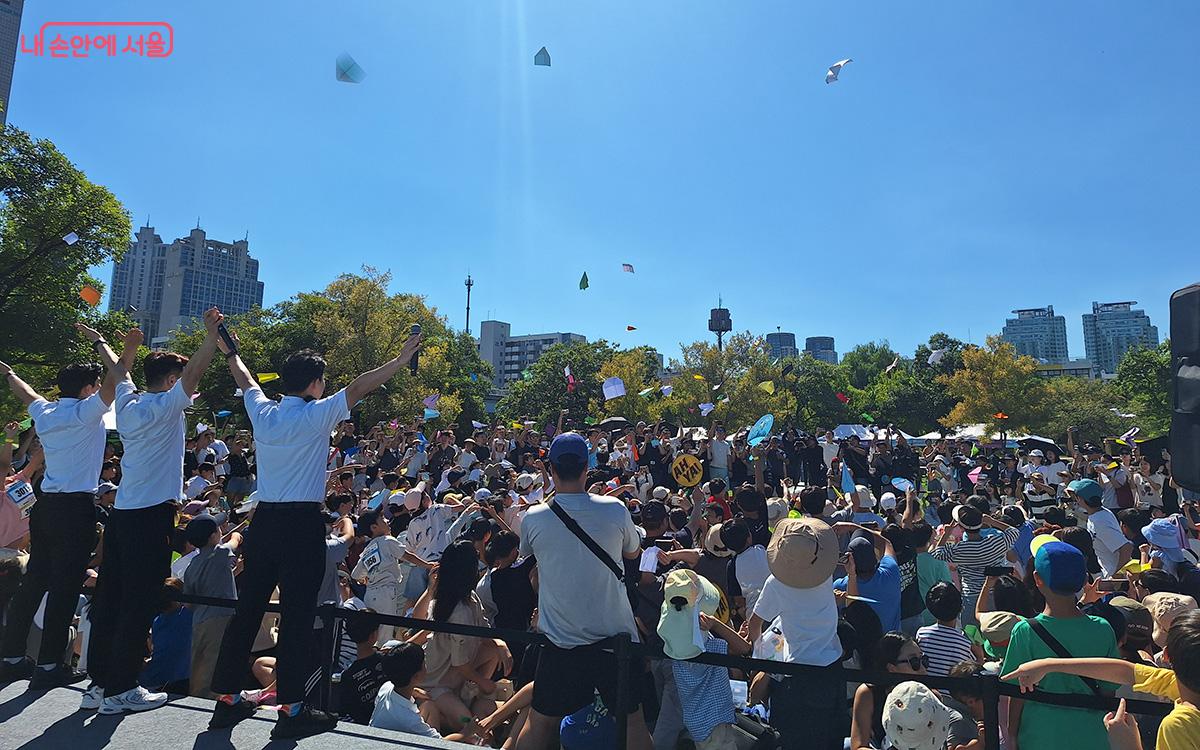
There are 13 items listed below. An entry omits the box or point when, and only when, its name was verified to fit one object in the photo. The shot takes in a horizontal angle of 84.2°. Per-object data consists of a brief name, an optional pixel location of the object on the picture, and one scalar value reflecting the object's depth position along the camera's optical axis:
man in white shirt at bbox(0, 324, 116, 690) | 3.94
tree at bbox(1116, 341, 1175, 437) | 45.81
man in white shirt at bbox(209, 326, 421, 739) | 3.38
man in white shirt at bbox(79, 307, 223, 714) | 3.60
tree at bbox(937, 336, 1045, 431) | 41.62
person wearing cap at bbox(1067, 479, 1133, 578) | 7.52
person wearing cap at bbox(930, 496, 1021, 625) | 6.14
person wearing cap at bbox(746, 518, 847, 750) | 3.32
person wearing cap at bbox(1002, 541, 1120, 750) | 2.89
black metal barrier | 2.61
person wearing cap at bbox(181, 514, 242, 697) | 4.56
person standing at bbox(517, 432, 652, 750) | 3.21
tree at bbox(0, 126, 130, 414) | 22.91
